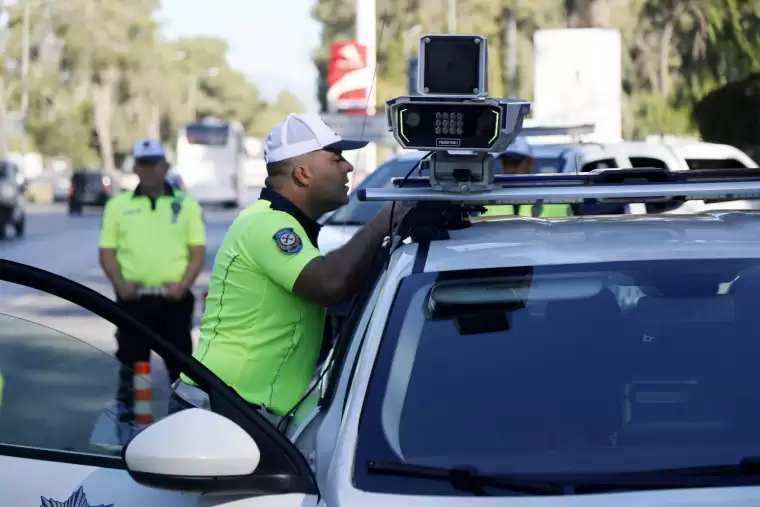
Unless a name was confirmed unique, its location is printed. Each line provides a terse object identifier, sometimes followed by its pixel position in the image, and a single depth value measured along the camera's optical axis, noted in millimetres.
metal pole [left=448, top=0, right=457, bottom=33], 54472
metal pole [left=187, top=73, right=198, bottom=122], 124000
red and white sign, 17953
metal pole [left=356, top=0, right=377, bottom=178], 22211
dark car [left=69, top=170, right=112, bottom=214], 58812
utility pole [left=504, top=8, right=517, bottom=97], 61344
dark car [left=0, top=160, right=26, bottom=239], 35094
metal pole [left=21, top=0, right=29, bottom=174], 77531
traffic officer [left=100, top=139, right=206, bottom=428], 8797
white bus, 62031
